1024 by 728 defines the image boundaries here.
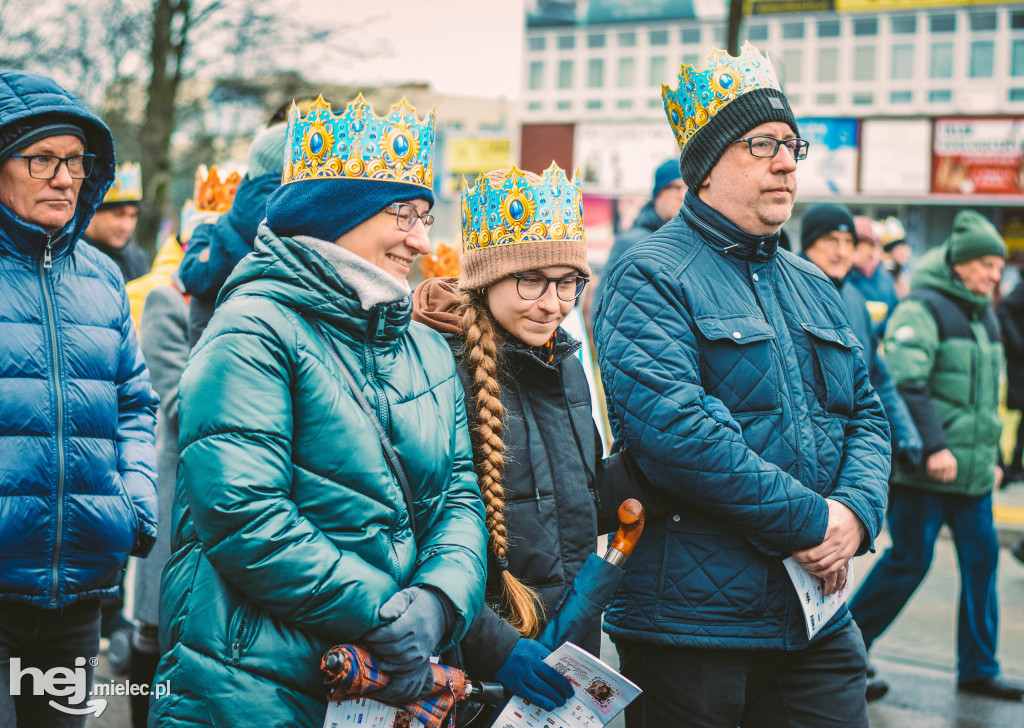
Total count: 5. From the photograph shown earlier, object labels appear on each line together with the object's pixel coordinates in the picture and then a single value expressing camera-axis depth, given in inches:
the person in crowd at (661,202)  239.1
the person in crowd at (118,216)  247.8
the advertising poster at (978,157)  1148.5
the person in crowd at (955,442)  206.8
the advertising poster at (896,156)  1164.6
